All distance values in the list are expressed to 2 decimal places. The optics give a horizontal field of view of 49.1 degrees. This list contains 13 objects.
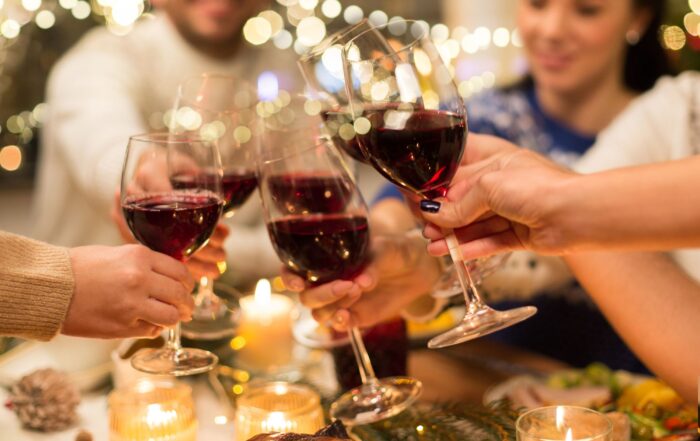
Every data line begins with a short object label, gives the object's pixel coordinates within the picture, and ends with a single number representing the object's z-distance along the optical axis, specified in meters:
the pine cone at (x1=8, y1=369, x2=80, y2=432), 1.12
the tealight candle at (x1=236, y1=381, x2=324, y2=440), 0.96
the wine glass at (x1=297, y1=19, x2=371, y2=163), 1.14
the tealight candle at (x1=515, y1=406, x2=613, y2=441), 0.81
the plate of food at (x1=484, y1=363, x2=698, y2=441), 1.09
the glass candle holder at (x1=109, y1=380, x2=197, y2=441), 0.99
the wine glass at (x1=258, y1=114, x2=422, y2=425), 1.08
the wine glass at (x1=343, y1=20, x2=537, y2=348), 0.92
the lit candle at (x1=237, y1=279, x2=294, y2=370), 1.36
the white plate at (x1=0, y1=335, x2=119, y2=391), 1.30
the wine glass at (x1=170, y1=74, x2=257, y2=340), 1.27
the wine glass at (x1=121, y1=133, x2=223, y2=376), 1.01
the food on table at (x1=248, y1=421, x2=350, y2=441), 0.82
